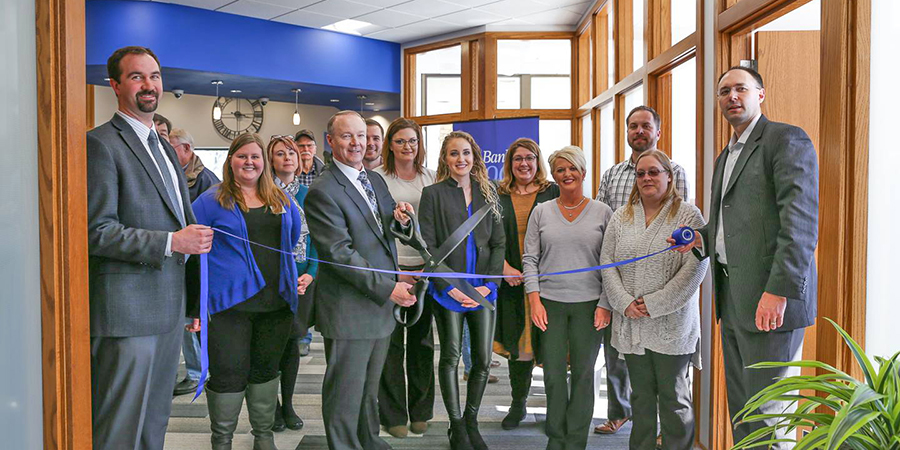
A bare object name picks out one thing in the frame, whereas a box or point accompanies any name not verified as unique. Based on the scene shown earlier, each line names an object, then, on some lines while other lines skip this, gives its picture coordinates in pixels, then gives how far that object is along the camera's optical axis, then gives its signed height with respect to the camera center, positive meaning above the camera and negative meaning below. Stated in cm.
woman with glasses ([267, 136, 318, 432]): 369 -41
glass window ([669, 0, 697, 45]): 413 +118
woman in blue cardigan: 296 -36
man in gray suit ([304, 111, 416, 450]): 276 -32
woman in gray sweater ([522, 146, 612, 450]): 304 -47
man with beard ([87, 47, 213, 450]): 206 -14
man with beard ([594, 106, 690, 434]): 372 +1
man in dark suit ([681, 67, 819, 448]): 226 -12
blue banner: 615 +63
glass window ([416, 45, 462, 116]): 912 +168
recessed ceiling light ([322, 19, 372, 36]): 845 +226
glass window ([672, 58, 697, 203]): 413 +54
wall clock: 1186 +155
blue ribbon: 236 -37
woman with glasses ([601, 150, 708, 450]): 282 -43
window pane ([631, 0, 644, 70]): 579 +146
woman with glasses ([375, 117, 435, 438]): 347 -69
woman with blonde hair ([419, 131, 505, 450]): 324 -25
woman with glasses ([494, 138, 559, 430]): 354 -28
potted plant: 134 -43
